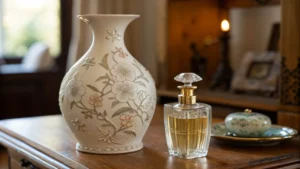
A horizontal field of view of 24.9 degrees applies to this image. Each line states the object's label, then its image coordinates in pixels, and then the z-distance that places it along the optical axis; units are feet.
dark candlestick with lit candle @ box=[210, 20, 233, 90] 6.57
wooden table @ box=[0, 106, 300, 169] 3.40
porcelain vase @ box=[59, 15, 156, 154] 3.57
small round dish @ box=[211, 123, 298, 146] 3.73
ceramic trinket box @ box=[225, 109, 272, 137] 3.80
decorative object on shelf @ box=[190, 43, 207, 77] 6.94
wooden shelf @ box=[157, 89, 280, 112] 5.25
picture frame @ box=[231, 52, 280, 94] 5.96
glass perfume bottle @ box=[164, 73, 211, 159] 3.50
